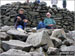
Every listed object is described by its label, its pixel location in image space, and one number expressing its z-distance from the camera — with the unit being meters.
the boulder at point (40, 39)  4.11
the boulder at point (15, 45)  3.80
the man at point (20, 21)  6.17
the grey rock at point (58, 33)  5.03
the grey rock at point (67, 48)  3.83
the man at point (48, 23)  6.68
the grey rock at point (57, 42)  4.40
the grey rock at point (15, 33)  4.80
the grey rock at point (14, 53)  3.18
